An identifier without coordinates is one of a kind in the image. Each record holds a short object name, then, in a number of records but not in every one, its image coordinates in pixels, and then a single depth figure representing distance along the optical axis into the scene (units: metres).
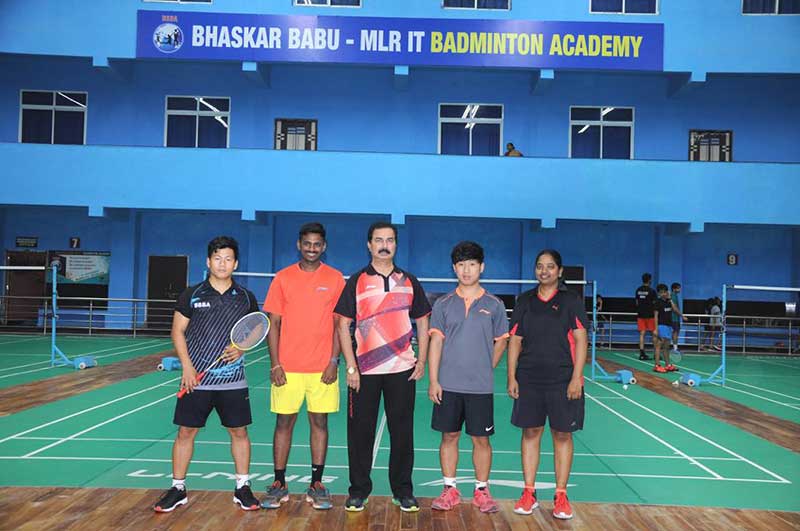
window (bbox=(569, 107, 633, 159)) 20.84
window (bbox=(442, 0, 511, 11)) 20.23
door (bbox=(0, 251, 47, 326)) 21.20
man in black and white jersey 4.99
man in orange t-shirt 5.20
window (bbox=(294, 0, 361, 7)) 19.98
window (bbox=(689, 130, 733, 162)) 20.78
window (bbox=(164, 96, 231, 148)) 20.83
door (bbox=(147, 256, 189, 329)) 21.19
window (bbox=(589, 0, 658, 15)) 20.11
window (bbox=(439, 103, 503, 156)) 20.81
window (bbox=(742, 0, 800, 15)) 19.94
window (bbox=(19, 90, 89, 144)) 20.84
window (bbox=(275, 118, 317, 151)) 20.70
